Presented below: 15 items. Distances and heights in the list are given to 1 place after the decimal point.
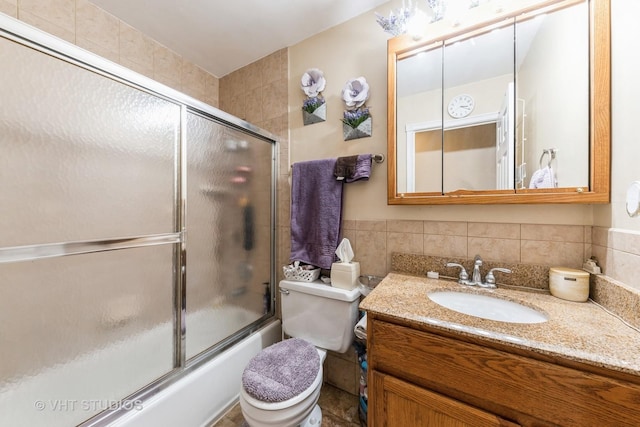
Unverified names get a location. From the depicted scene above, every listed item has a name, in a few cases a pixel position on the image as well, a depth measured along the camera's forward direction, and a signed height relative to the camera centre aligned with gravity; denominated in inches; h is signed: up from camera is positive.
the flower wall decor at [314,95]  60.4 +30.2
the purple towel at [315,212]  56.4 +0.0
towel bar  52.9 +12.2
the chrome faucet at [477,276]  41.2 -11.4
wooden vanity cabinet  22.5 -19.1
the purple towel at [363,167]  52.1 +9.9
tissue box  50.9 -13.6
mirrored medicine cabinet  35.4 +17.8
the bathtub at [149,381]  33.0 -28.5
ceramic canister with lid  34.9 -10.7
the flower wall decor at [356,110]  54.4 +24.1
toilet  37.0 -27.6
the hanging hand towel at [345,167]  53.1 +10.2
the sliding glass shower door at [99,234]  30.8 -3.6
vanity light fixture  43.7 +37.9
